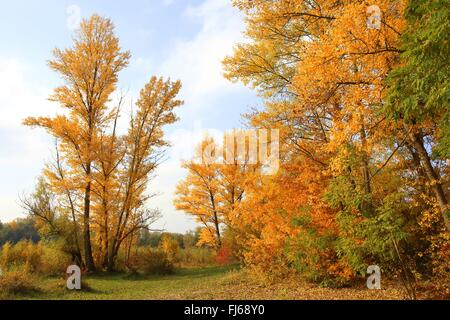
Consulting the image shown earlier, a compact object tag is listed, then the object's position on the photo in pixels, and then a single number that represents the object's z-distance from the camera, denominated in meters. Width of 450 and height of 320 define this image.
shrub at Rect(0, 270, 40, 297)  10.29
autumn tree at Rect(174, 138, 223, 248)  27.78
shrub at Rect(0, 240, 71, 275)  17.15
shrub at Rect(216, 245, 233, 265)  23.41
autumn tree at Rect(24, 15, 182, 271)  17.92
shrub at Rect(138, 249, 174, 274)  18.80
